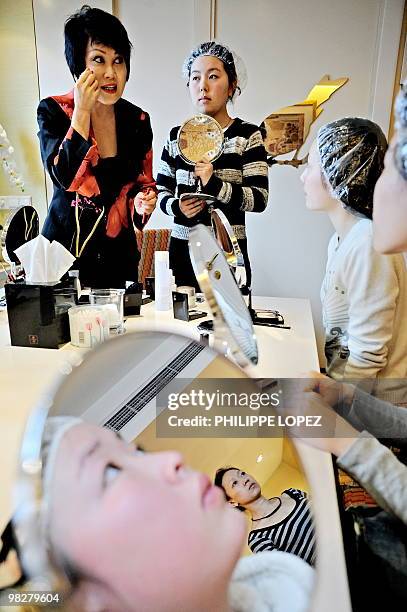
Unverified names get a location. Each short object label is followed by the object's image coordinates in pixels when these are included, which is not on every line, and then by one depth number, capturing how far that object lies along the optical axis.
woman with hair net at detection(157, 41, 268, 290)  1.83
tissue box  1.14
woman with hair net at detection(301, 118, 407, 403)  0.93
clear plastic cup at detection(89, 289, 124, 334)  1.21
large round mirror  0.26
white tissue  1.28
